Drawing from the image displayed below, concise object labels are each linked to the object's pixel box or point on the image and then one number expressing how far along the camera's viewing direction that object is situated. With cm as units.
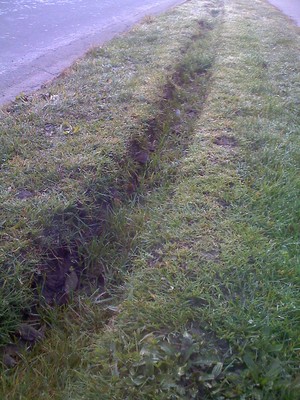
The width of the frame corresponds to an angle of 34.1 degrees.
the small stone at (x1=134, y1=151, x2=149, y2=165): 383
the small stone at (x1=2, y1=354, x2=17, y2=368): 239
